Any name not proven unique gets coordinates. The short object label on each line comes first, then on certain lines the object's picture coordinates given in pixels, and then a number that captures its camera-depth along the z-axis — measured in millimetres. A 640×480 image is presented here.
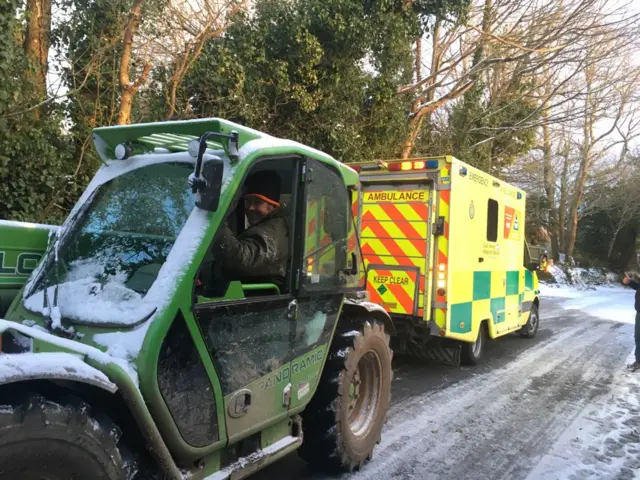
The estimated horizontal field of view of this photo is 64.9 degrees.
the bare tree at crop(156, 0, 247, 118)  8370
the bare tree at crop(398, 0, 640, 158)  11680
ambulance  6254
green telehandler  1897
